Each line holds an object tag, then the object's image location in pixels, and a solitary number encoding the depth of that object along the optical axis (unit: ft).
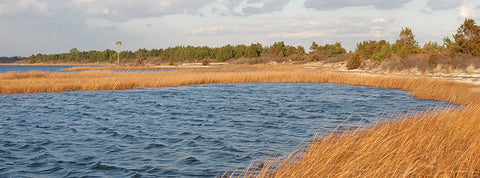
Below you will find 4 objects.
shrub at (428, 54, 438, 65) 108.17
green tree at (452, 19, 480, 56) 106.92
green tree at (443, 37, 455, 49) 186.11
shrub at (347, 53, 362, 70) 148.66
